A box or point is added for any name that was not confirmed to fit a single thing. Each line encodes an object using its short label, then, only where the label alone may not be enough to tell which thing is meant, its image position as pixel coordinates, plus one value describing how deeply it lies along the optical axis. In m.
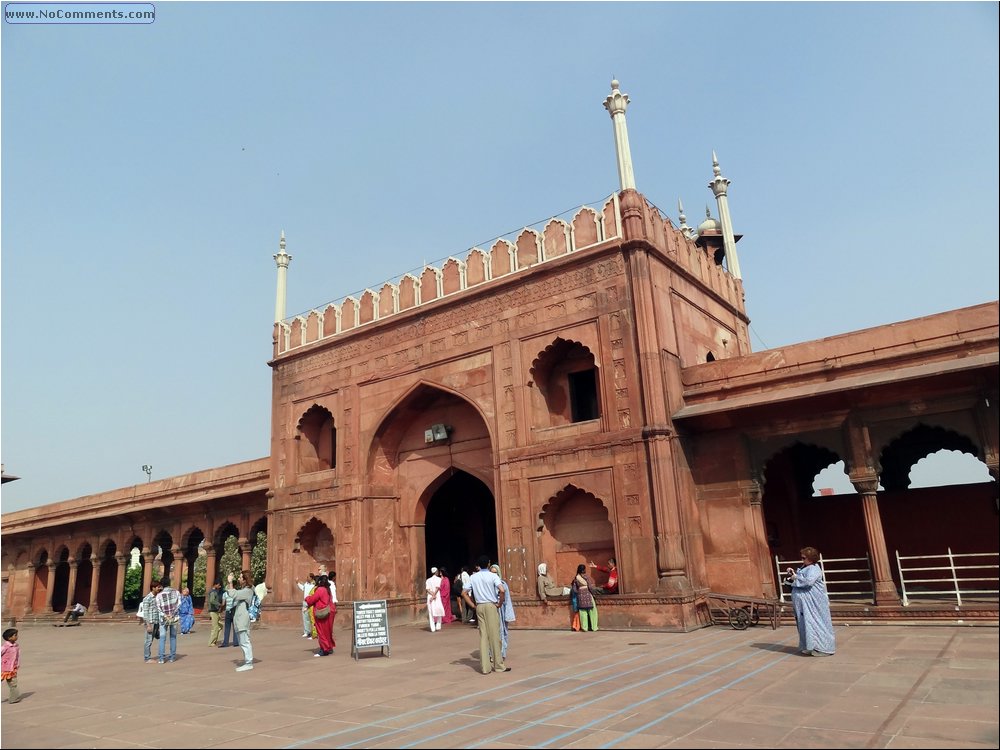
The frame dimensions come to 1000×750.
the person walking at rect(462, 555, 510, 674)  8.08
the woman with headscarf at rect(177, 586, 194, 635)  16.23
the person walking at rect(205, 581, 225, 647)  13.61
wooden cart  10.91
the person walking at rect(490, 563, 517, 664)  8.95
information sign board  10.02
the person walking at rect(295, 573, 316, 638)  14.35
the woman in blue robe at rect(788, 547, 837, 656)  8.03
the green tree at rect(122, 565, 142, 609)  38.56
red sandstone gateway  11.45
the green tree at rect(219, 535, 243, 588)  54.47
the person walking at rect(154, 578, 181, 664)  11.03
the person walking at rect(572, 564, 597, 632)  11.98
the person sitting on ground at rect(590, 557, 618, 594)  12.40
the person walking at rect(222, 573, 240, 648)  11.59
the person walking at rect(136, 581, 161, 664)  11.13
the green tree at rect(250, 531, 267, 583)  49.81
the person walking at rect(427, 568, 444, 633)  14.27
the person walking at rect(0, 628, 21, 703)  7.82
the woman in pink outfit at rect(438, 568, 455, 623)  15.20
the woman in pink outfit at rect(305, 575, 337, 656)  10.78
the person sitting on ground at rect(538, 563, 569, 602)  12.95
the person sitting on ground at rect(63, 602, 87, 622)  24.45
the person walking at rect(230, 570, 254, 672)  9.65
